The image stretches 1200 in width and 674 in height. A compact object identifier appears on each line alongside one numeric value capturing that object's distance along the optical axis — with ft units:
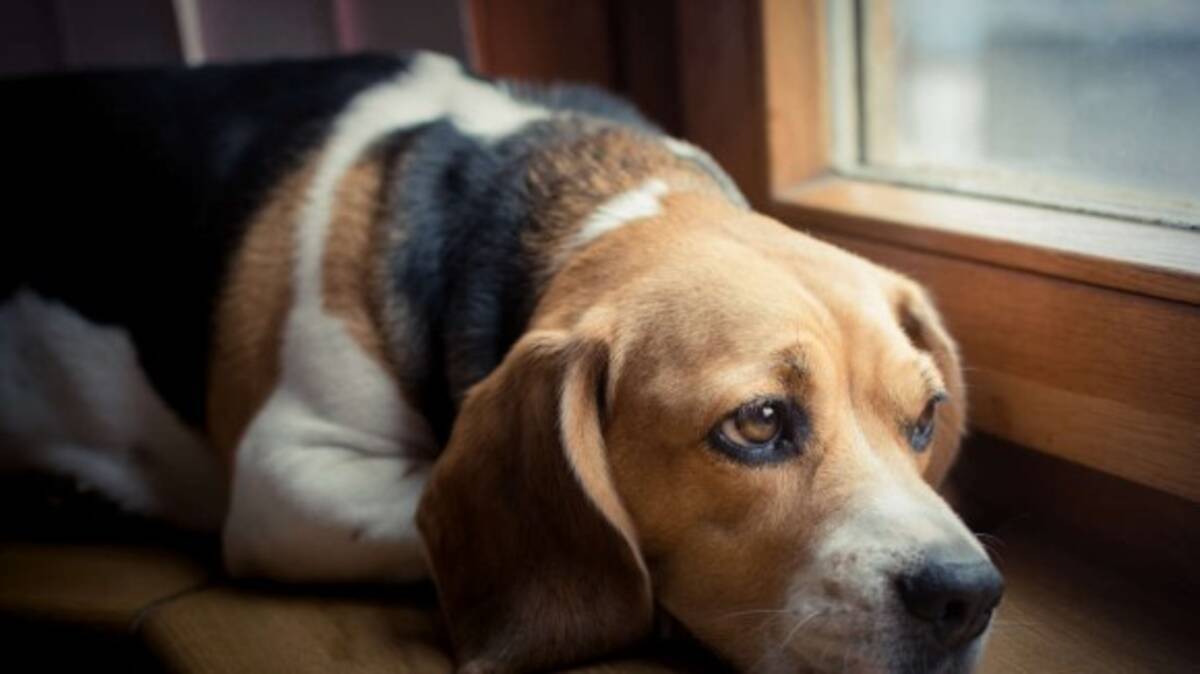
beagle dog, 2.38
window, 2.70
